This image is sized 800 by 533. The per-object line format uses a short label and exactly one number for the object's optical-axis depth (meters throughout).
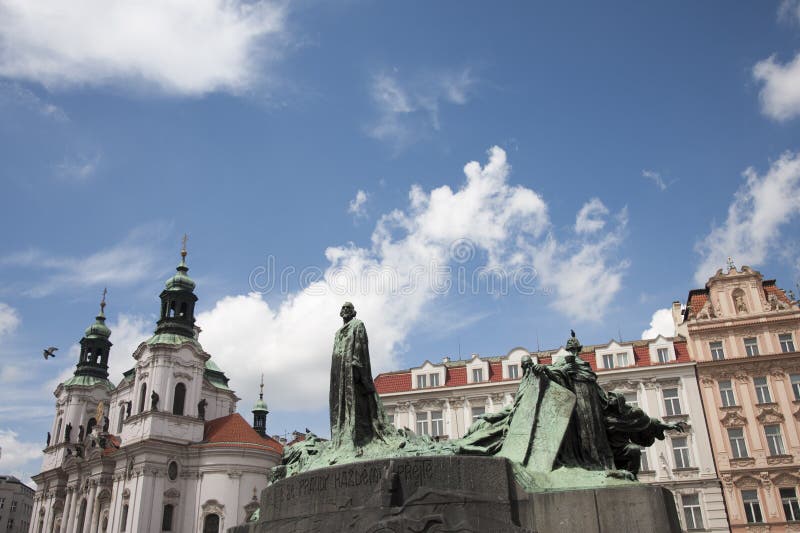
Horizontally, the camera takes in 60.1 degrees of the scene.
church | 52.06
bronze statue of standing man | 10.61
